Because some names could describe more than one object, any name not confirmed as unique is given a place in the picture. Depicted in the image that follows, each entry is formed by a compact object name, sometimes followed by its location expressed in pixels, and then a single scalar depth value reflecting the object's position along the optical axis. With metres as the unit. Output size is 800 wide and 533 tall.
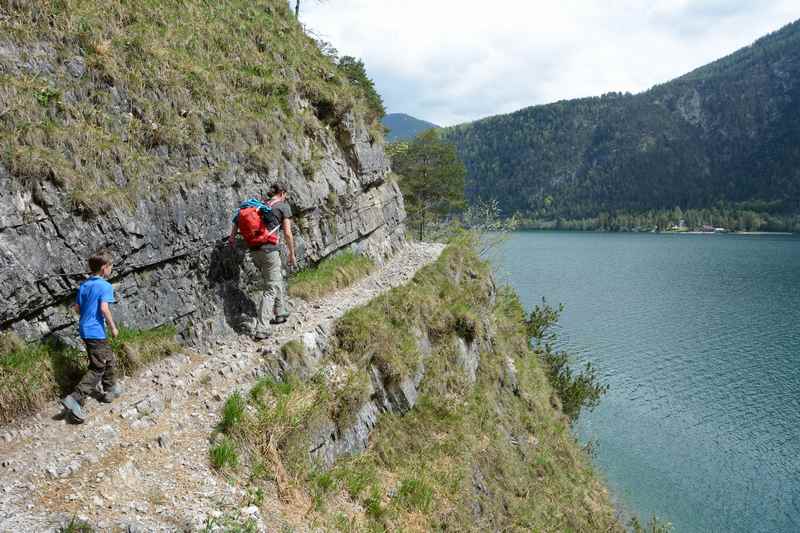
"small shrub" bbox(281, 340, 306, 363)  9.20
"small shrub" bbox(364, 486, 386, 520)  8.01
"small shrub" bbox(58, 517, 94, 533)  5.07
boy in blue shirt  6.78
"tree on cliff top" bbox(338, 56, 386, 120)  34.09
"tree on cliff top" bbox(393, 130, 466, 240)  39.31
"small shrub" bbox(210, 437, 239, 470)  6.68
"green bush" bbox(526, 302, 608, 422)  27.22
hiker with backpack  9.46
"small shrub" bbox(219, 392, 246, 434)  7.25
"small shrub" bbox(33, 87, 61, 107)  8.29
